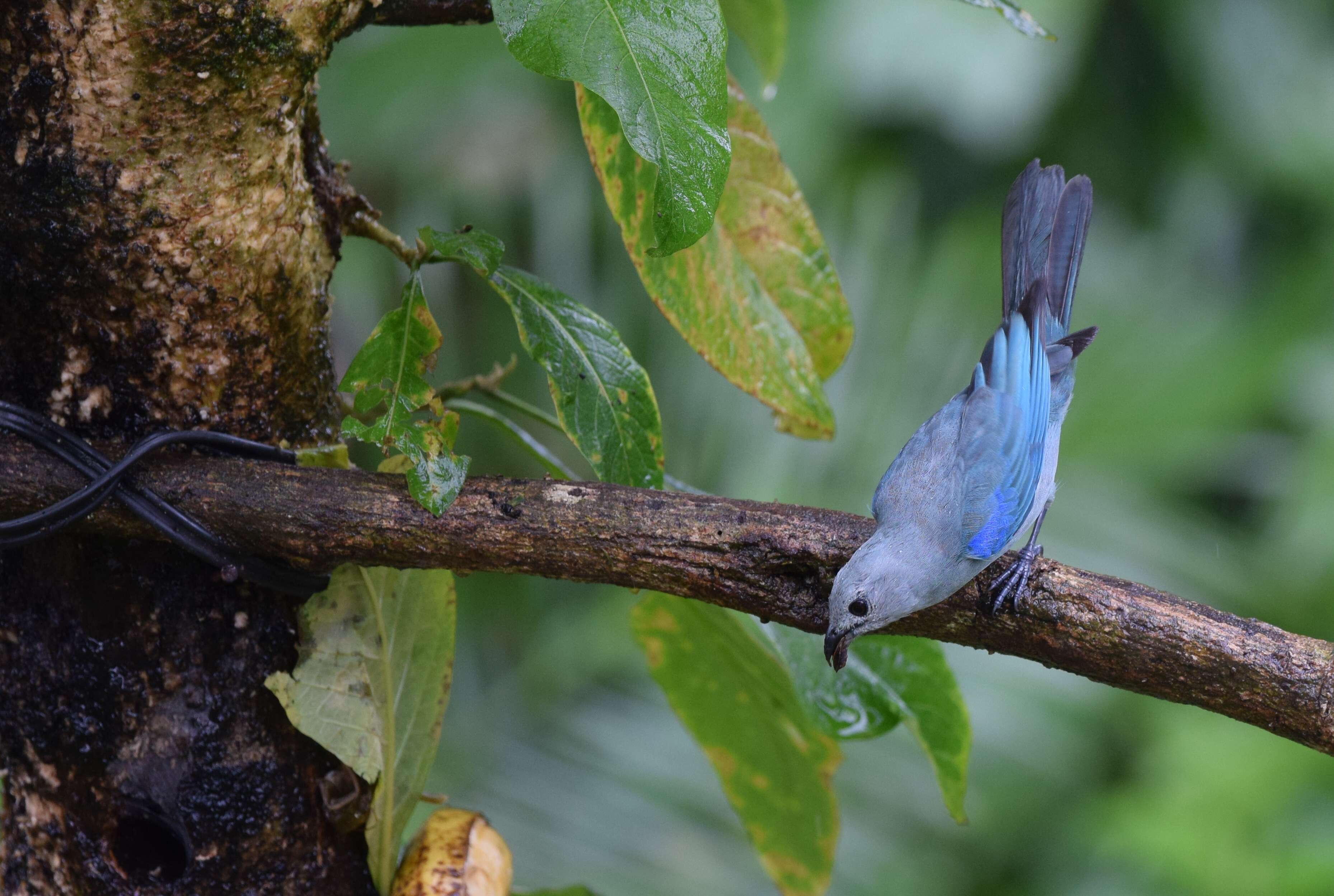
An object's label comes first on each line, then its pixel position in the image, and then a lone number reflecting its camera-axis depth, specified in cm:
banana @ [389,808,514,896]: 624
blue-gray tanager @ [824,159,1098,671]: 631
